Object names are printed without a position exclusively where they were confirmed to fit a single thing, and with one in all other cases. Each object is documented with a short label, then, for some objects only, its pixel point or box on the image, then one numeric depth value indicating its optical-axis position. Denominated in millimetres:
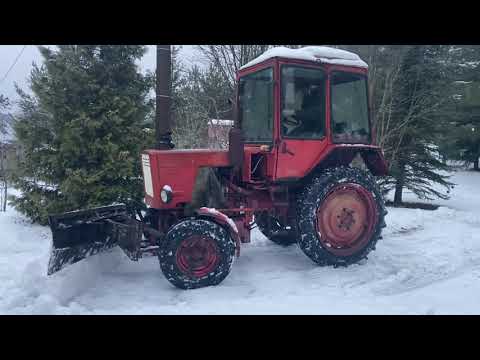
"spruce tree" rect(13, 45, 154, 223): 7645
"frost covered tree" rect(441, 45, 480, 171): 16469
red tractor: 4469
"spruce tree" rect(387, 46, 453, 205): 12195
